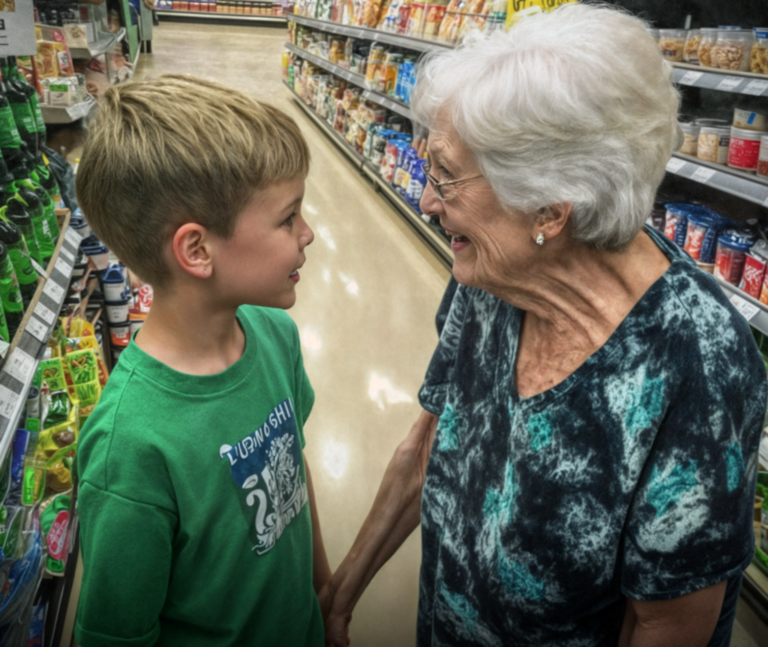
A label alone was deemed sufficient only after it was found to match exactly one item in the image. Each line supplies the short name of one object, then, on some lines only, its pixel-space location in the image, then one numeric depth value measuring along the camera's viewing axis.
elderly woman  0.89
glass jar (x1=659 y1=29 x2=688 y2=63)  2.52
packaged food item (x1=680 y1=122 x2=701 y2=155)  2.46
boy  0.88
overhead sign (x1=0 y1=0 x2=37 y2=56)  1.68
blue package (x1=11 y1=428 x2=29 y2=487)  1.65
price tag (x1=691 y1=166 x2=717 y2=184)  2.28
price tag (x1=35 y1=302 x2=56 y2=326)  1.76
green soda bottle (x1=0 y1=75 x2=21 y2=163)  1.95
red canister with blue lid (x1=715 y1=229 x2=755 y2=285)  2.28
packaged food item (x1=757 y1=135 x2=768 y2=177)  2.13
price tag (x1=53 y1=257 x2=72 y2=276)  2.07
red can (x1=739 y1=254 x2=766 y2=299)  2.17
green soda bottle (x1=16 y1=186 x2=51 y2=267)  1.95
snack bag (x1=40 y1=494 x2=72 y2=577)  1.73
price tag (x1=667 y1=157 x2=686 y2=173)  2.41
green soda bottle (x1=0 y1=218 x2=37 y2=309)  1.67
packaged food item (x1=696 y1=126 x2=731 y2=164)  2.33
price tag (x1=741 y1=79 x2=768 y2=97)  1.92
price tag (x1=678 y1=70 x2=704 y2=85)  2.20
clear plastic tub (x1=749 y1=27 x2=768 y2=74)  2.07
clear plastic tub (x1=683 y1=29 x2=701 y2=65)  2.40
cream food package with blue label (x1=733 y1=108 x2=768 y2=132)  2.22
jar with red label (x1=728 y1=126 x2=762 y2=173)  2.20
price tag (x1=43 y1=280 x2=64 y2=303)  1.86
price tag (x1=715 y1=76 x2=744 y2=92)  2.05
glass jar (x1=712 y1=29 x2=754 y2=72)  2.18
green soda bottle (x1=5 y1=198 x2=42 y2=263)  1.85
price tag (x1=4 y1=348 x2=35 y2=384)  1.49
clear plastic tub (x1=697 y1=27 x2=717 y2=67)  2.30
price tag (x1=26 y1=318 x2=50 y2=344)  1.68
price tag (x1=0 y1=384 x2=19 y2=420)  1.37
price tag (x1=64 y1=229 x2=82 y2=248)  2.39
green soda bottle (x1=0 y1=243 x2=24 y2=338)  1.53
